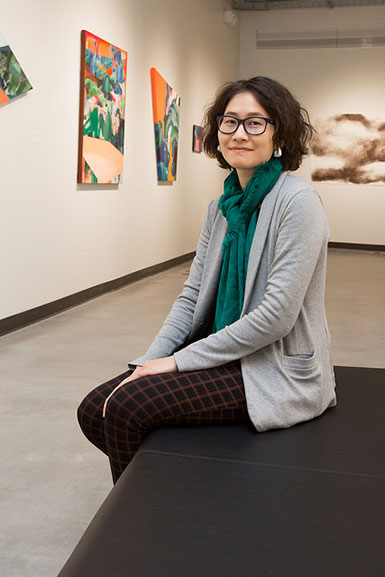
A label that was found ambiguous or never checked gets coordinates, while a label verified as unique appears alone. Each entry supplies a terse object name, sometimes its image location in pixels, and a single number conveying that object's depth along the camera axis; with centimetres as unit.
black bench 125
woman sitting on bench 186
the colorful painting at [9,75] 458
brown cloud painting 1191
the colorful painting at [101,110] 591
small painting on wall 977
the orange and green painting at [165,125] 784
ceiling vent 1152
